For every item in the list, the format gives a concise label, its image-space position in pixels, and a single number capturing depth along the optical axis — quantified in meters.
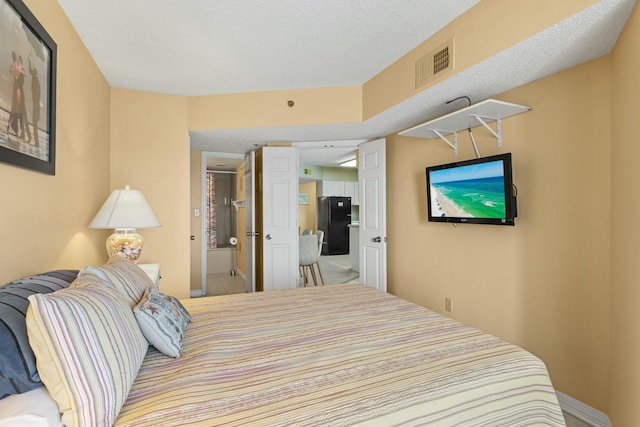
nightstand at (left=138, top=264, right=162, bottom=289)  2.56
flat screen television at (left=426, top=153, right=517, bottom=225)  2.24
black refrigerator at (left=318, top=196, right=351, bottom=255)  8.62
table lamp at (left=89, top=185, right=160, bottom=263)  2.33
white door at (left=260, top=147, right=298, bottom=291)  4.08
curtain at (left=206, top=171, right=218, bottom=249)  7.90
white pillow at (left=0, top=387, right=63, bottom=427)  0.76
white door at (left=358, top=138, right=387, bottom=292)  3.74
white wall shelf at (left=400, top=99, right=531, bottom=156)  2.20
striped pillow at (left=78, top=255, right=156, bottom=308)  1.32
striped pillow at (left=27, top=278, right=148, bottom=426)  0.83
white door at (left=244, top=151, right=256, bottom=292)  4.49
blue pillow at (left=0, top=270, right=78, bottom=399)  0.80
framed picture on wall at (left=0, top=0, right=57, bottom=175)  1.32
